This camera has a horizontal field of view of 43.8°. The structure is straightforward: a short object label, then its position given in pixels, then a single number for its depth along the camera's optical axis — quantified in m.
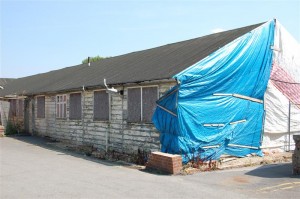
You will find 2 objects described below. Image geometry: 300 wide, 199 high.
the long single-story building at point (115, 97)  13.99
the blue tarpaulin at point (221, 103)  12.45
